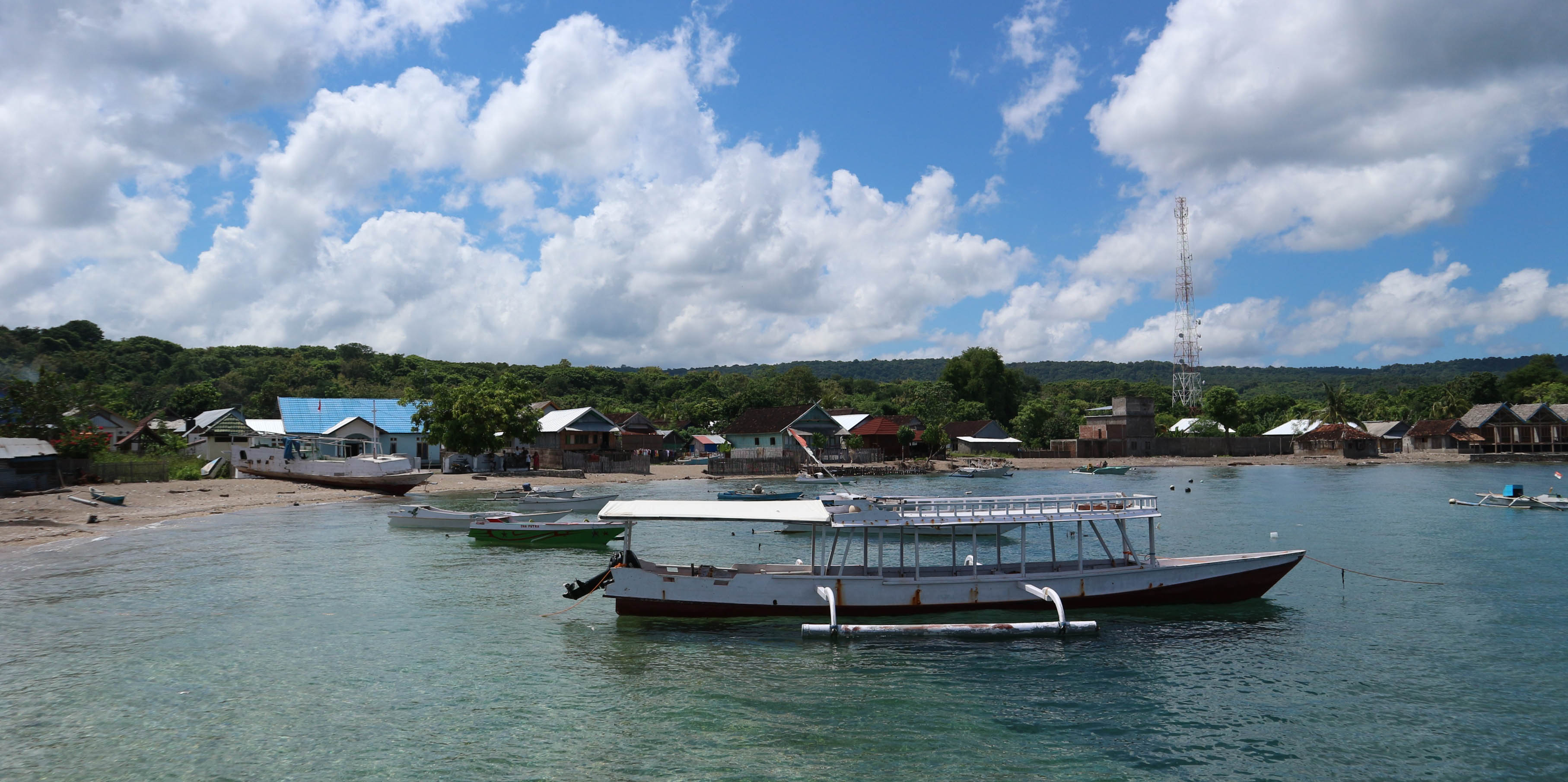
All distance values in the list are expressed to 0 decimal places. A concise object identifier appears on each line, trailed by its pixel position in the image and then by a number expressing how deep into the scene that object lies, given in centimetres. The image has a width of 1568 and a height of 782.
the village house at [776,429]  8994
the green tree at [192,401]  9112
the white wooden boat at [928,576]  2050
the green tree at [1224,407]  12288
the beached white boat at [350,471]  5759
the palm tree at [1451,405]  11698
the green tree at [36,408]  4900
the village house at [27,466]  4209
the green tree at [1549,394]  11412
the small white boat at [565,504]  4406
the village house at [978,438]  10719
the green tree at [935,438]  9800
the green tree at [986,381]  12725
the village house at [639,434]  9288
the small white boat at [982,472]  8225
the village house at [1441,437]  10456
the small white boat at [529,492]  4688
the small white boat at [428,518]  3909
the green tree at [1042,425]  11531
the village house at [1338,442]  10338
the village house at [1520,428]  10131
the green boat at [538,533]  3528
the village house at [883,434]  9588
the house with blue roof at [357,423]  7000
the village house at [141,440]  6144
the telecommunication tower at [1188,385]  13238
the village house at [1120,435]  11131
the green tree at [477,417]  6738
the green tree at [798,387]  12296
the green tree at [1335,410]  11675
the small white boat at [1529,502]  4538
